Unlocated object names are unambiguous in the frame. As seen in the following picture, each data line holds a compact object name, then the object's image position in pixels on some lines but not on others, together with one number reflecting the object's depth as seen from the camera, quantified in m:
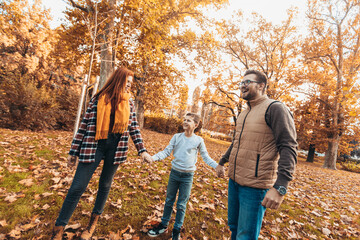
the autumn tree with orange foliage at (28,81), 7.91
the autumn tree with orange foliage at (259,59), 12.77
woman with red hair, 1.92
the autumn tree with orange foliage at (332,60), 13.31
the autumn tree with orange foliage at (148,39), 6.84
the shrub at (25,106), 7.77
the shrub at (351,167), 15.75
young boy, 2.39
